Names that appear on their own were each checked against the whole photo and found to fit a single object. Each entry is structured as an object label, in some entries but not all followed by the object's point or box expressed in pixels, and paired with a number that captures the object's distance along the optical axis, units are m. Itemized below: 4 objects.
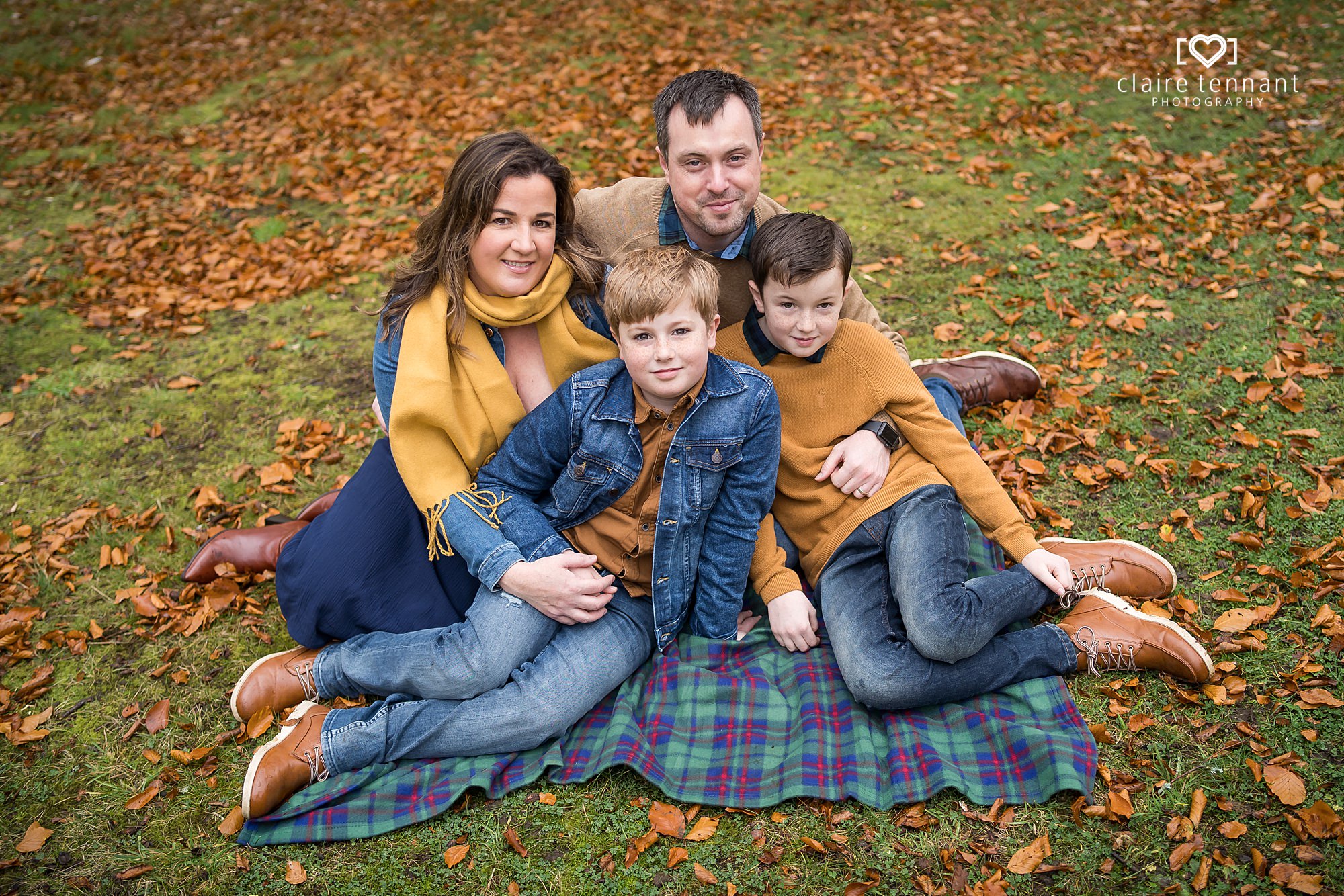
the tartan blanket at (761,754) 2.86
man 3.42
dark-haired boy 3.06
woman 3.21
